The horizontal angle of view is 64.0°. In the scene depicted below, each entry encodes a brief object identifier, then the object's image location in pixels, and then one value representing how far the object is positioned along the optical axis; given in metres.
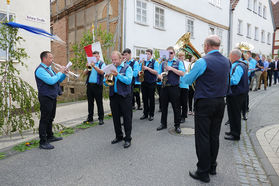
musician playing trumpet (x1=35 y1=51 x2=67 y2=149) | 4.54
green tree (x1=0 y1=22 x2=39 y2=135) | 5.06
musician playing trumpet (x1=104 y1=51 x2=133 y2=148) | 4.70
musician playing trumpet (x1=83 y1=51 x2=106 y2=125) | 6.53
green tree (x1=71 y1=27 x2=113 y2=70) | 9.15
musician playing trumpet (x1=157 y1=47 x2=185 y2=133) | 5.80
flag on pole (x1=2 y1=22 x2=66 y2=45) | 5.04
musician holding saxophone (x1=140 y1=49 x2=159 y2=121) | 7.09
